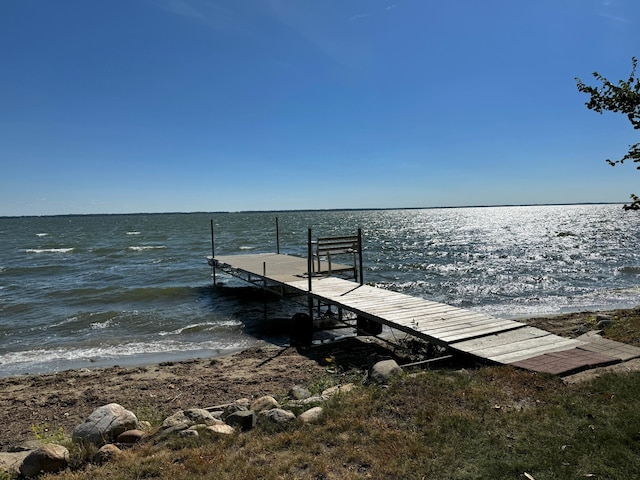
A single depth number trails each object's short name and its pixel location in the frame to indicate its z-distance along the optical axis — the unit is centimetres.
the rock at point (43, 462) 457
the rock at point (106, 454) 468
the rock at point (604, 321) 989
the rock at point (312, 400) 577
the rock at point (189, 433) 490
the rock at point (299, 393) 666
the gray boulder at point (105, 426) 514
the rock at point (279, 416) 506
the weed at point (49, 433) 574
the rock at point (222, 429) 491
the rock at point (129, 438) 521
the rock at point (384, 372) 610
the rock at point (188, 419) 533
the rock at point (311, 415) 502
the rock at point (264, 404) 606
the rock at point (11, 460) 489
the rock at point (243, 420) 513
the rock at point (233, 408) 585
